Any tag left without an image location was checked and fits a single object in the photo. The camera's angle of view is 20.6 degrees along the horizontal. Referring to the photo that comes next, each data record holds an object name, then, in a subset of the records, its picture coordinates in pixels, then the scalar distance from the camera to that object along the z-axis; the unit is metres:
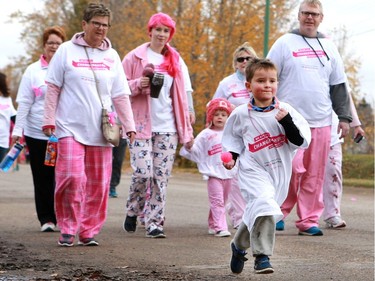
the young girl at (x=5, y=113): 14.04
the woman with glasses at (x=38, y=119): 10.82
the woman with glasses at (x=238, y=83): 10.98
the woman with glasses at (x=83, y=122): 9.01
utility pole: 28.27
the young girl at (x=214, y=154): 10.55
